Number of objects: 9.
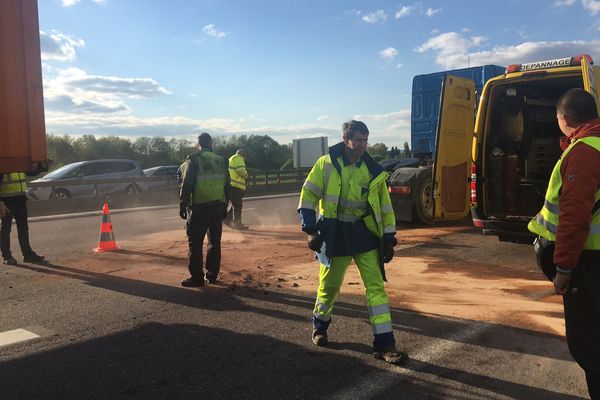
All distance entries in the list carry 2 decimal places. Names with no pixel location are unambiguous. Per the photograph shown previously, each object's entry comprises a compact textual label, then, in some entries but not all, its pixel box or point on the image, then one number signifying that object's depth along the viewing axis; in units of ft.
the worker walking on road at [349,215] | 12.64
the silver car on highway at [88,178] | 57.36
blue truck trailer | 32.17
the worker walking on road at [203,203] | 19.83
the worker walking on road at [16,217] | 25.02
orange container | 12.33
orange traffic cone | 28.19
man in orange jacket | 8.23
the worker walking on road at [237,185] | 37.14
